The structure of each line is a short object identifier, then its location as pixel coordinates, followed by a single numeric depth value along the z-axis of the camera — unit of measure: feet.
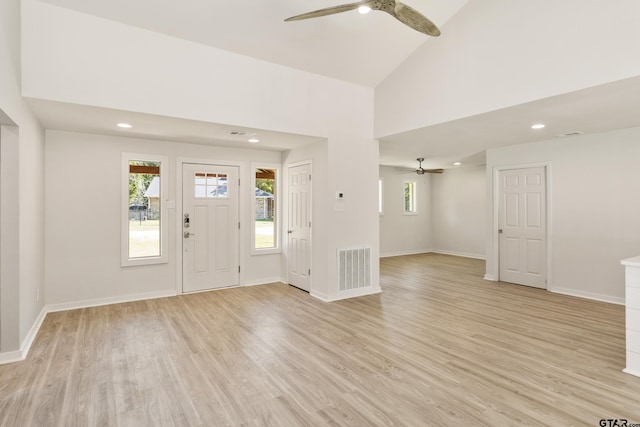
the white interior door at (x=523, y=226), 19.13
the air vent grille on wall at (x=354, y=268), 17.13
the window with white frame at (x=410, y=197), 32.70
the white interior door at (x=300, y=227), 18.22
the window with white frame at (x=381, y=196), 30.76
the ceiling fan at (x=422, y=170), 25.82
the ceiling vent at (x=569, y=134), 16.53
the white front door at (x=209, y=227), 18.12
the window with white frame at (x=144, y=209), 16.52
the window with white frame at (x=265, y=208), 20.11
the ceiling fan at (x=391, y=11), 8.48
